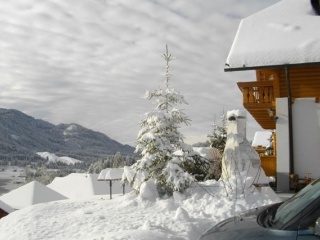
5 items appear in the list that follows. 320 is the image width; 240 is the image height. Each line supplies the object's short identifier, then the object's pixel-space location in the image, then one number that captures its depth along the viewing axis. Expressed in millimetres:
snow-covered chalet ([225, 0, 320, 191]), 13961
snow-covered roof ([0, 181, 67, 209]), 26359
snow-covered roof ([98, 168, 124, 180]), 22812
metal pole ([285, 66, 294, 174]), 14211
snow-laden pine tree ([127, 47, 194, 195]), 11308
